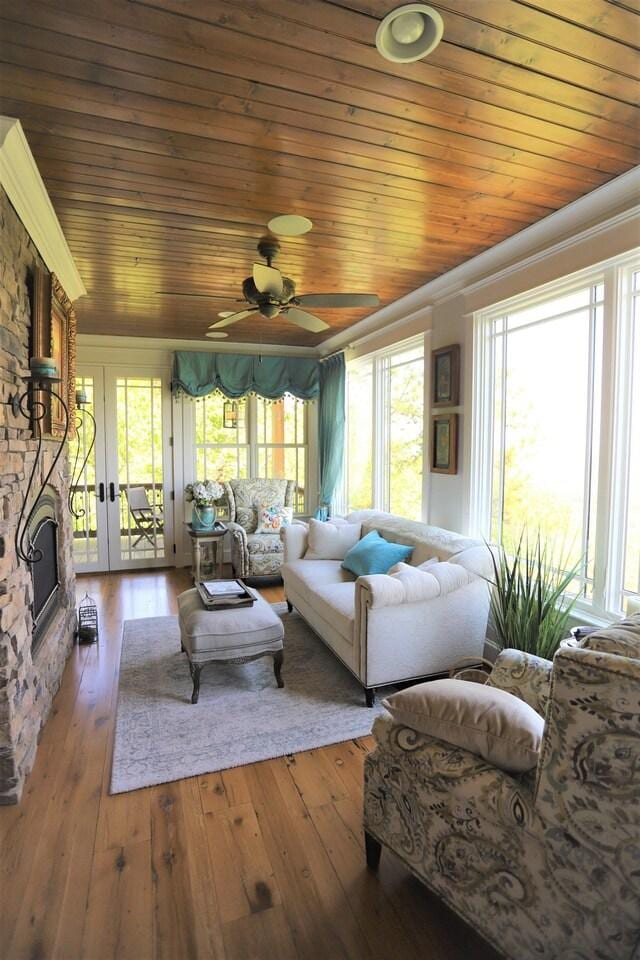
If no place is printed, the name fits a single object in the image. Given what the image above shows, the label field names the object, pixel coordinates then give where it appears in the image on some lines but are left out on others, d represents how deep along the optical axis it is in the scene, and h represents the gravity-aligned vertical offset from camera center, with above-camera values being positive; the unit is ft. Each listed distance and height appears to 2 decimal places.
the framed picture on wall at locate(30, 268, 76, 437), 8.32 +2.39
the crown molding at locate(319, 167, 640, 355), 7.78 +4.27
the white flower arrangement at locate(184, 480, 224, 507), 16.97 -1.12
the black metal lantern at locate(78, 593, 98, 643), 11.82 -4.08
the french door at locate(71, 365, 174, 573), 18.26 -0.60
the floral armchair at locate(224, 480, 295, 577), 16.39 -2.30
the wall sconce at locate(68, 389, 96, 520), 17.38 +0.66
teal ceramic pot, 16.85 -1.99
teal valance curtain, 18.63 +3.35
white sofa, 8.76 -2.93
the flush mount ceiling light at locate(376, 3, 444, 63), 4.65 +4.23
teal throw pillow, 11.23 -2.21
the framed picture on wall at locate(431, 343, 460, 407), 11.87 +2.12
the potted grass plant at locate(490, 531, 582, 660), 8.11 -2.43
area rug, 7.47 -4.48
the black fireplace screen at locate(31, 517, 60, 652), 8.86 -2.34
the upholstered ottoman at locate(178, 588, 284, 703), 8.98 -3.26
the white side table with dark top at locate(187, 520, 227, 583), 16.53 -2.89
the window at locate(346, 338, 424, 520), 14.30 +1.00
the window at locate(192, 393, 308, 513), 19.65 +0.85
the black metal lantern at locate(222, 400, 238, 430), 19.80 +1.85
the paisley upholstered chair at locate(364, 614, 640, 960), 3.19 -2.81
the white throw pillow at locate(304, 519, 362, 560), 13.58 -2.20
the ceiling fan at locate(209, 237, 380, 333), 8.86 +3.17
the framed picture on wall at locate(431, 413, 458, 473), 11.98 +0.48
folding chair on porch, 18.86 -2.13
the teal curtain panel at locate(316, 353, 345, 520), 18.04 +1.29
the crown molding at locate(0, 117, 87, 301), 6.42 +4.12
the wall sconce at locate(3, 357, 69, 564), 7.22 +0.86
